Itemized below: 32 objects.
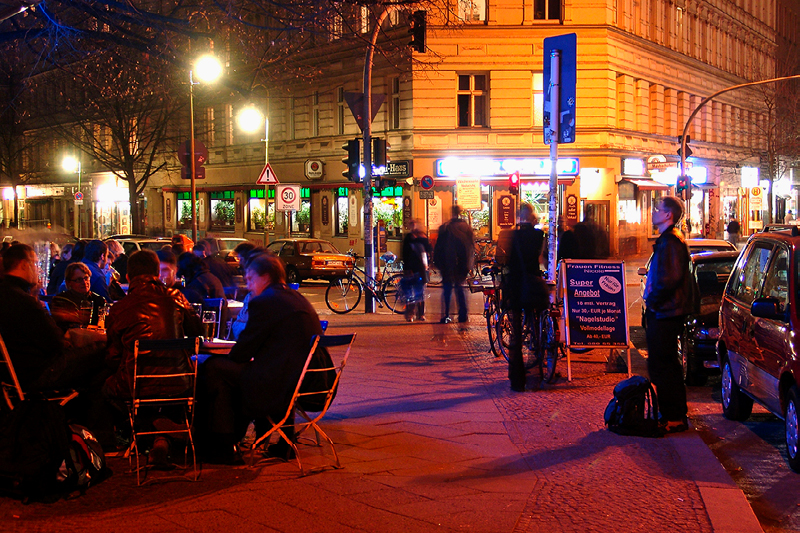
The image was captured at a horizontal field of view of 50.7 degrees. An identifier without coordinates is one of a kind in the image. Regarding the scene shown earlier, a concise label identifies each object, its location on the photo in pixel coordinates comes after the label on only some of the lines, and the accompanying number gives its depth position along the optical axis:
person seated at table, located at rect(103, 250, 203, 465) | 5.60
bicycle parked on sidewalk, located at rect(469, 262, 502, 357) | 11.09
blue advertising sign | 9.49
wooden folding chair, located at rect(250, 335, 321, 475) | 5.56
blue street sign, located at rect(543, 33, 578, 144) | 10.56
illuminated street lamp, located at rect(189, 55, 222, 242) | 16.24
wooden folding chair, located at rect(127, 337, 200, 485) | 5.50
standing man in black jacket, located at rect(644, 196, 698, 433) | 7.00
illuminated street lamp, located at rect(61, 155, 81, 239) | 56.22
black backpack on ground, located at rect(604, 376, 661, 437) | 6.87
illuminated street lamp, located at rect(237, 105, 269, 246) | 39.38
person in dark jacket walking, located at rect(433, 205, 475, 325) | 13.68
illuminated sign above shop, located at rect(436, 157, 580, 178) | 32.62
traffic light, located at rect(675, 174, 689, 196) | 29.20
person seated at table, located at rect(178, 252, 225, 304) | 9.32
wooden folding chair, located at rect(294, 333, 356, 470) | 5.72
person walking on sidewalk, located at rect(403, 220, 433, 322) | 15.30
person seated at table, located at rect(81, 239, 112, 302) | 10.26
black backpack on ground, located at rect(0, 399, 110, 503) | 5.04
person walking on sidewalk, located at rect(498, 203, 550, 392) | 8.81
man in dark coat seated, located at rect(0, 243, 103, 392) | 5.70
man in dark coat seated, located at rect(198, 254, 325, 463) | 5.67
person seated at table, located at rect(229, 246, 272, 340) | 7.45
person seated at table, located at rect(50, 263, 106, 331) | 7.78
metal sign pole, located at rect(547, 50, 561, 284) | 10.67
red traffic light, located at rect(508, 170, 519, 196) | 28.97
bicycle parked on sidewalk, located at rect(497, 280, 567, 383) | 9.25
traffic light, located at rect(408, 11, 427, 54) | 15.02
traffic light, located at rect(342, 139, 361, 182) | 17.19
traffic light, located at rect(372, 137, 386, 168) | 17.23
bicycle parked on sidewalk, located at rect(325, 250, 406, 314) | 16.88
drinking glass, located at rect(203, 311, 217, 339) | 8.78
